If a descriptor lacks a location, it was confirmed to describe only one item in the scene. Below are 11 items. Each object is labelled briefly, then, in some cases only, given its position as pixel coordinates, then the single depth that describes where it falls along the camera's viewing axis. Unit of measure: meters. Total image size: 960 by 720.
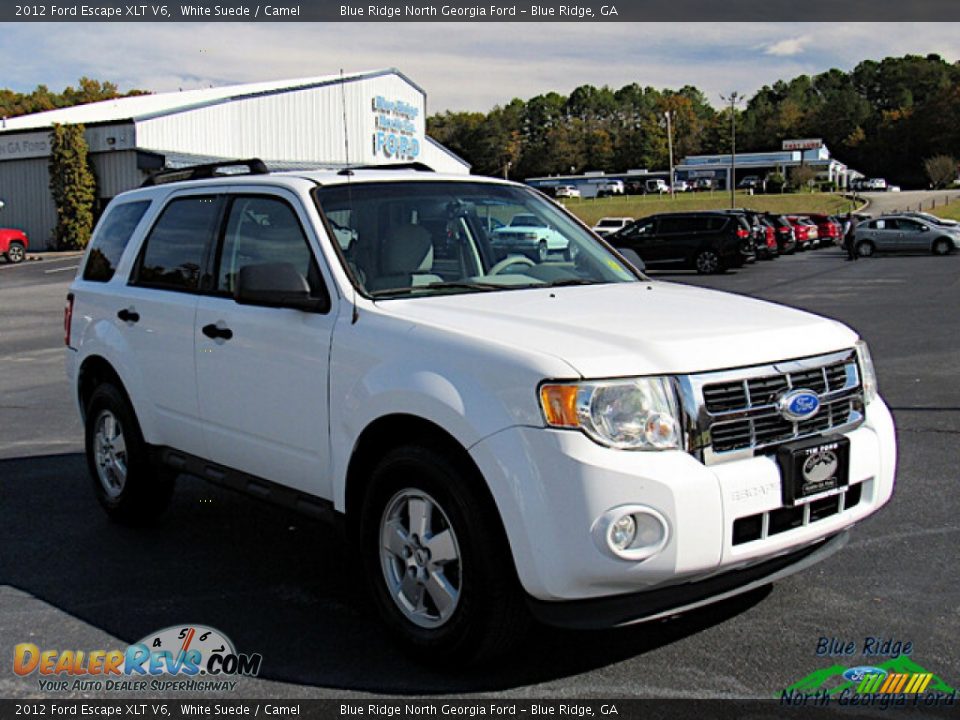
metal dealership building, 45.97
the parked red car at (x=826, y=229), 48.34
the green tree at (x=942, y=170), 124.44
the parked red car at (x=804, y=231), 44.09
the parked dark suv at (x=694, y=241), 30.77
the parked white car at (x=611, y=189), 129.75
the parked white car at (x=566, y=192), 117.43
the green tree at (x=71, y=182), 45.59
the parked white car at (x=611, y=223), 51.03
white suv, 3.61
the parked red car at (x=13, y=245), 39.75
